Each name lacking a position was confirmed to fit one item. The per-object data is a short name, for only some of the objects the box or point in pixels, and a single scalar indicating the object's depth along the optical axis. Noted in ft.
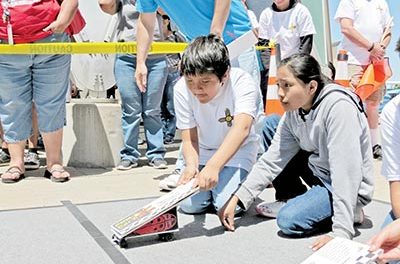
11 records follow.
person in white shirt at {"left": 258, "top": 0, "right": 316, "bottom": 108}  15.21
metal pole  23.59
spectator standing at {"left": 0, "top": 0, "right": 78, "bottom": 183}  11.14
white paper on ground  5.25
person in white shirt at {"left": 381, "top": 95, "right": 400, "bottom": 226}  5.98
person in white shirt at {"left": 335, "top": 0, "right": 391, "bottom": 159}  14.26
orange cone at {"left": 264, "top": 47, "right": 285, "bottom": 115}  14.67
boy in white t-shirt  7.73
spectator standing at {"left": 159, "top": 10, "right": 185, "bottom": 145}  18.81
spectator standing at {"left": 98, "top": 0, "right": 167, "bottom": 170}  13.20
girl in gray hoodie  7.23
